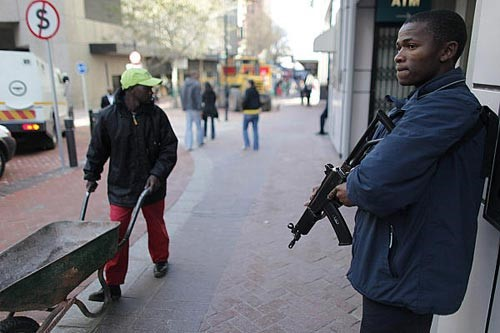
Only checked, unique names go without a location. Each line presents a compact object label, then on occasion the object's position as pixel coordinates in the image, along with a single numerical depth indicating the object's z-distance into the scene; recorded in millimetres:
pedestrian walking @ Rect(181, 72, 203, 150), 11539
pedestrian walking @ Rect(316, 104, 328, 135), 14176
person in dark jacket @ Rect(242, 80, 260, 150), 11346
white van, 10062
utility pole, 25056
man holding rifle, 1576
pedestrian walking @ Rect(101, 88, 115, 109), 12484
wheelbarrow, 2441
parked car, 8101
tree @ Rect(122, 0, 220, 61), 23750
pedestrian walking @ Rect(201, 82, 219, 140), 13148
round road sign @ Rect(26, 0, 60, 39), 7863
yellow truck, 24219
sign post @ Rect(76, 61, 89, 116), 18873
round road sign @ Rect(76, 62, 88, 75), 18873
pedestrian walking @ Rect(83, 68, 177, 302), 3691
